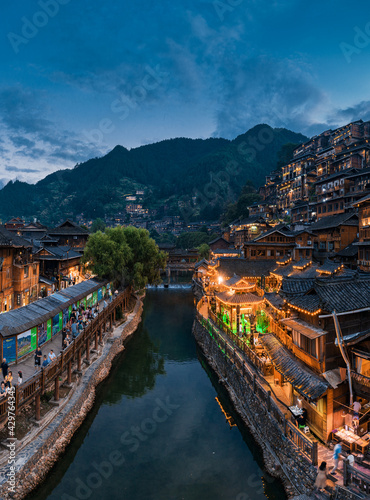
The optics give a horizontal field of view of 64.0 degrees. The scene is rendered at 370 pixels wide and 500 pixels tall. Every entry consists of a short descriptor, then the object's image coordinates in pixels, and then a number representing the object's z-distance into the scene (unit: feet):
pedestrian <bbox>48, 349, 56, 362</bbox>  61.62
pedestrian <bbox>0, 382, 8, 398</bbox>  44.35
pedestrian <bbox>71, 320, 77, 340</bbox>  79.09
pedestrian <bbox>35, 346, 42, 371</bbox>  59.92
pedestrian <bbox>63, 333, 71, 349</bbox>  72.56
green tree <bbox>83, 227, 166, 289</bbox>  141.79
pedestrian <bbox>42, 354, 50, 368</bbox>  59.16
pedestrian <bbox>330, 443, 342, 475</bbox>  38.17
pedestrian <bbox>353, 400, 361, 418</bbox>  43.37
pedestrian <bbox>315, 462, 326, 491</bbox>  36.38
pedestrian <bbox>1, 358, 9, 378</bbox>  53.06
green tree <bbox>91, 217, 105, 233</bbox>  485.73
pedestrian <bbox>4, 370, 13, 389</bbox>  46.76
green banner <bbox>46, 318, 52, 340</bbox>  78.43
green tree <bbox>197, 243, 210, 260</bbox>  317.11
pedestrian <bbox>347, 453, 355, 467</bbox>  37.60
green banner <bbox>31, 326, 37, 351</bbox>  67.94
